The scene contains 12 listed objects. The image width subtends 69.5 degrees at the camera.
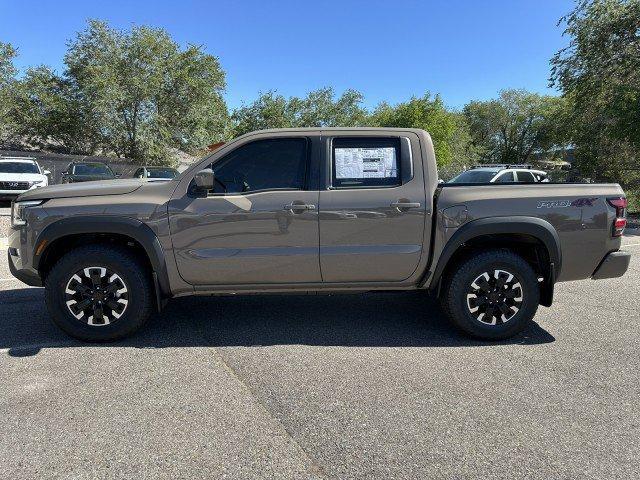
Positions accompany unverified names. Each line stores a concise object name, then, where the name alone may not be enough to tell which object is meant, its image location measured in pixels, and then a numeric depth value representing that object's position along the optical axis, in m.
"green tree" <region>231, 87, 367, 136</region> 33.91
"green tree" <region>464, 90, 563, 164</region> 45.69
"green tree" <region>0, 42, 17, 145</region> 22.05
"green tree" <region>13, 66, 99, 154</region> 23.92
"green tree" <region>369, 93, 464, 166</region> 33.69
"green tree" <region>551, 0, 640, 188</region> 15.32
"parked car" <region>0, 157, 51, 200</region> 14.41
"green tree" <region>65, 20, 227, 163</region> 23.41
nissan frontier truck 3.89
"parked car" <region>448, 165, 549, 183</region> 13.07
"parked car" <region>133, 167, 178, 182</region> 16.30
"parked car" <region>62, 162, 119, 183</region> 15.53
